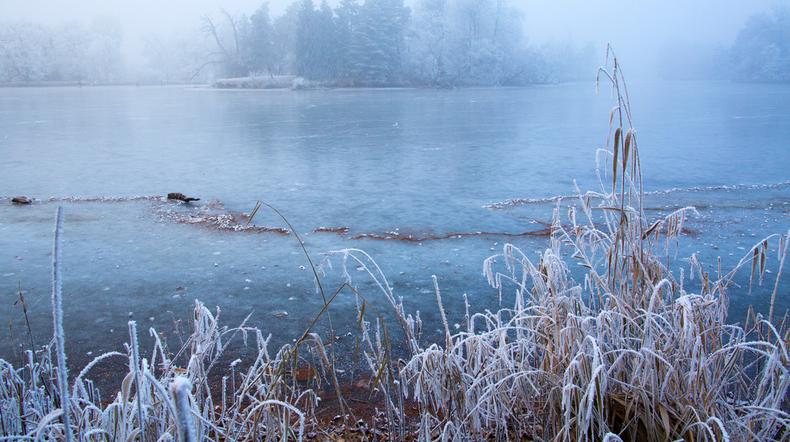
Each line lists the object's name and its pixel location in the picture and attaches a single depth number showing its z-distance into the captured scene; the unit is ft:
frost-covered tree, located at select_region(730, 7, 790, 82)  158.71
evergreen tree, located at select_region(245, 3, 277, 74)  162.40
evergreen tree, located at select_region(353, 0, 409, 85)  145.07
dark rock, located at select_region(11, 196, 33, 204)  24.97
